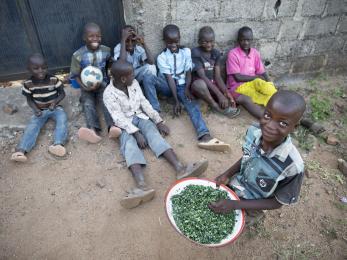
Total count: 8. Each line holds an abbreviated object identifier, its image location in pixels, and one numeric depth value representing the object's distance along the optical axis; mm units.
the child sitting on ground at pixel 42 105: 2910
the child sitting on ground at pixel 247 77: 3562
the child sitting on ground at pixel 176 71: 3400
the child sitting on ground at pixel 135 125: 2662
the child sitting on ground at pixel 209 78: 3525
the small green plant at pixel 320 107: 3834
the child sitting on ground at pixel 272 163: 1565
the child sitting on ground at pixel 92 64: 3164
